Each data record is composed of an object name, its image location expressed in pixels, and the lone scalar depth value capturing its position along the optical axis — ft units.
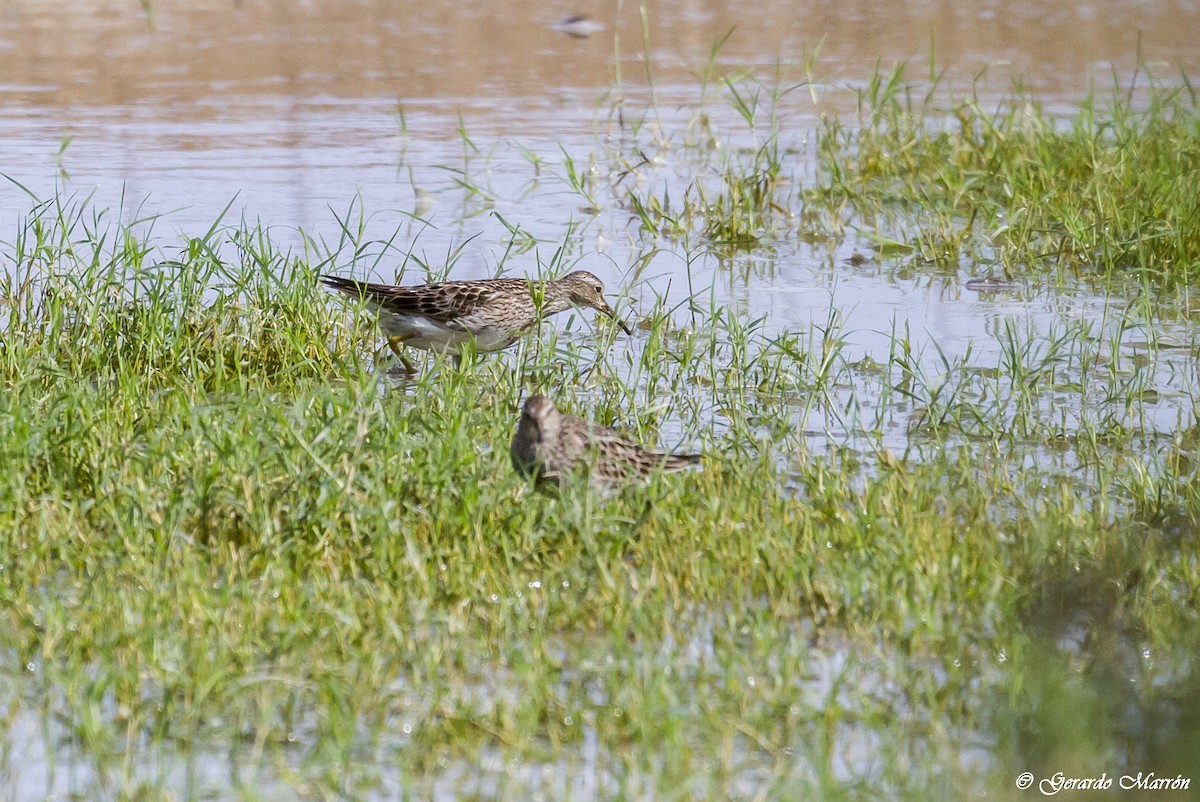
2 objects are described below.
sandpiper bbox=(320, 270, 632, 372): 53.11
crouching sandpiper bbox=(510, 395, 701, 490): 39.88
